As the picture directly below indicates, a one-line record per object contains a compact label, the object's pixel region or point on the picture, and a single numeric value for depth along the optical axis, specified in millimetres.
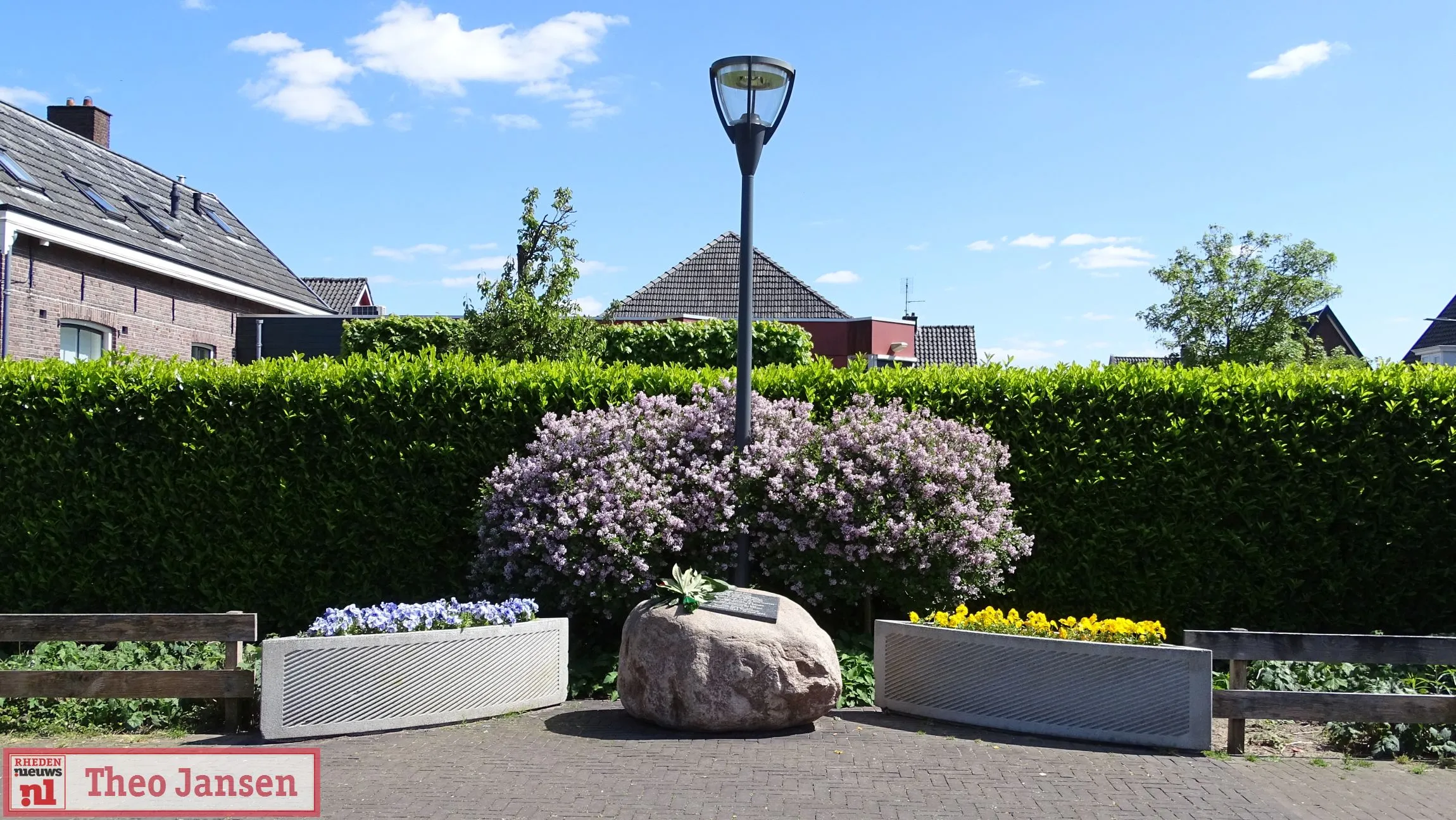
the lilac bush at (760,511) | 7867
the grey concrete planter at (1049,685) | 6230
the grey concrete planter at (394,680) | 6352
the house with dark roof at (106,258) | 18859
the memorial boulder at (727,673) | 6301
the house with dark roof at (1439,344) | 38094
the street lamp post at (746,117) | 8016
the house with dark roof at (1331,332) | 51938
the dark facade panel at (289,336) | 25000
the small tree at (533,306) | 13148
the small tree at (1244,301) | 38375
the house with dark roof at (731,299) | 27953
